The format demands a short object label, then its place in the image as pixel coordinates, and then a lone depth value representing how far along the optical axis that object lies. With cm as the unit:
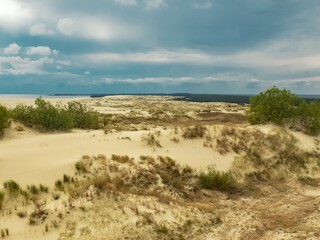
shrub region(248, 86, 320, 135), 2059
